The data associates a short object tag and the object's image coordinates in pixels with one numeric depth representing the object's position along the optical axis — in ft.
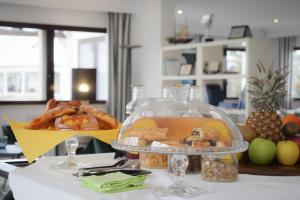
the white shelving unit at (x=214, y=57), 19.39
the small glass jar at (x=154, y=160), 6.22
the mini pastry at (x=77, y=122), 6.20
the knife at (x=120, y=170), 5.13
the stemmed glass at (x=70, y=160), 6.31
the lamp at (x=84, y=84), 25.54
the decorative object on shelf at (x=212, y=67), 21.95
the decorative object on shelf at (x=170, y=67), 24.52
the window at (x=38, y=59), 25.17
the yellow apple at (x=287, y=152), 6.51
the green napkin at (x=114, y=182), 4.70
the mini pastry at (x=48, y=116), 6.41
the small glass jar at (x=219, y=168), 5.33
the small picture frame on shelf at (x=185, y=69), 23.32
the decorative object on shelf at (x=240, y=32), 21.20
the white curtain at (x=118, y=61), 26.12
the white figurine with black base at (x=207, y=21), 24.56
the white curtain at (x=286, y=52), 42.25
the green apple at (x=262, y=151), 6.43
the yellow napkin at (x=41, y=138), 6.03
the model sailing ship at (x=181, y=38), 23.86
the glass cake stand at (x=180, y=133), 4.85
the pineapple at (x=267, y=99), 7.09
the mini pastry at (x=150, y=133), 5.11
